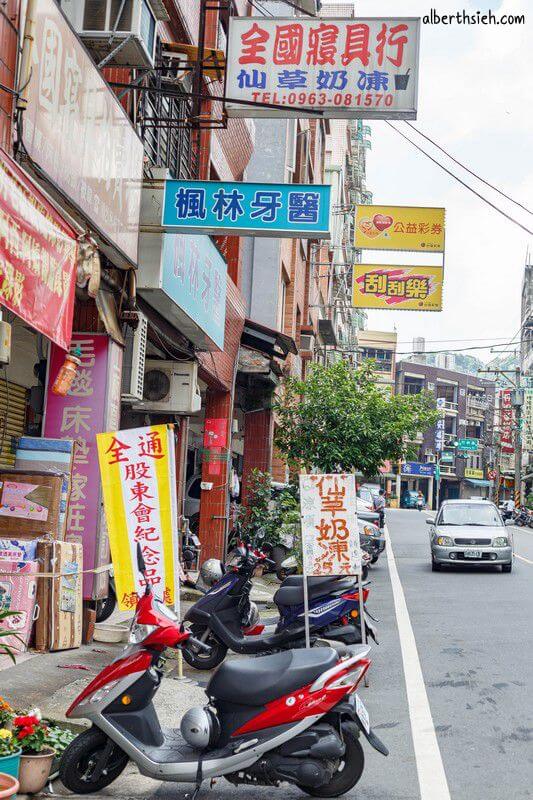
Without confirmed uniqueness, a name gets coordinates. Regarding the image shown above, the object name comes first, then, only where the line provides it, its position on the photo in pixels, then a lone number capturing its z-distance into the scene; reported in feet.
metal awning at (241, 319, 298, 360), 63.21
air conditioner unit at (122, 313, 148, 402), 35.22
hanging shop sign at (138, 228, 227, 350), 34.35
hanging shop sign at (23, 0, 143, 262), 22.35
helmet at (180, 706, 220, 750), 17.08
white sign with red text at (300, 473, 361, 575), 31.14
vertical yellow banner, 26.48
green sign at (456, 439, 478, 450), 267.39
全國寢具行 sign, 28.91
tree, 68.18
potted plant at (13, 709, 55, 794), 17.11
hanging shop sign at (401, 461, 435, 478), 274.77
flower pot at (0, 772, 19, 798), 15.52
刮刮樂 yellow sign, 64.08
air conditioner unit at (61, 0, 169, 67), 28.53
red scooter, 17.03
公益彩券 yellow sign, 61.05
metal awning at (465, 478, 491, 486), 287.69
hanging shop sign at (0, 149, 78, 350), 19.20
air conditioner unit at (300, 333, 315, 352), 94.84
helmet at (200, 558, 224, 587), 33.47
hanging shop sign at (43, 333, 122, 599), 31.22
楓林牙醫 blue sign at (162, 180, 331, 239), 30.66
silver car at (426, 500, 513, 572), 64.85
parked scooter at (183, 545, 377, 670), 30.27
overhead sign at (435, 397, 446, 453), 277.23
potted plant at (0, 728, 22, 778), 16.42
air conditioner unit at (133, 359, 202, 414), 44.19
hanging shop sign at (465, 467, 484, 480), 291.99
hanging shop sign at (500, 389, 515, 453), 221.09
